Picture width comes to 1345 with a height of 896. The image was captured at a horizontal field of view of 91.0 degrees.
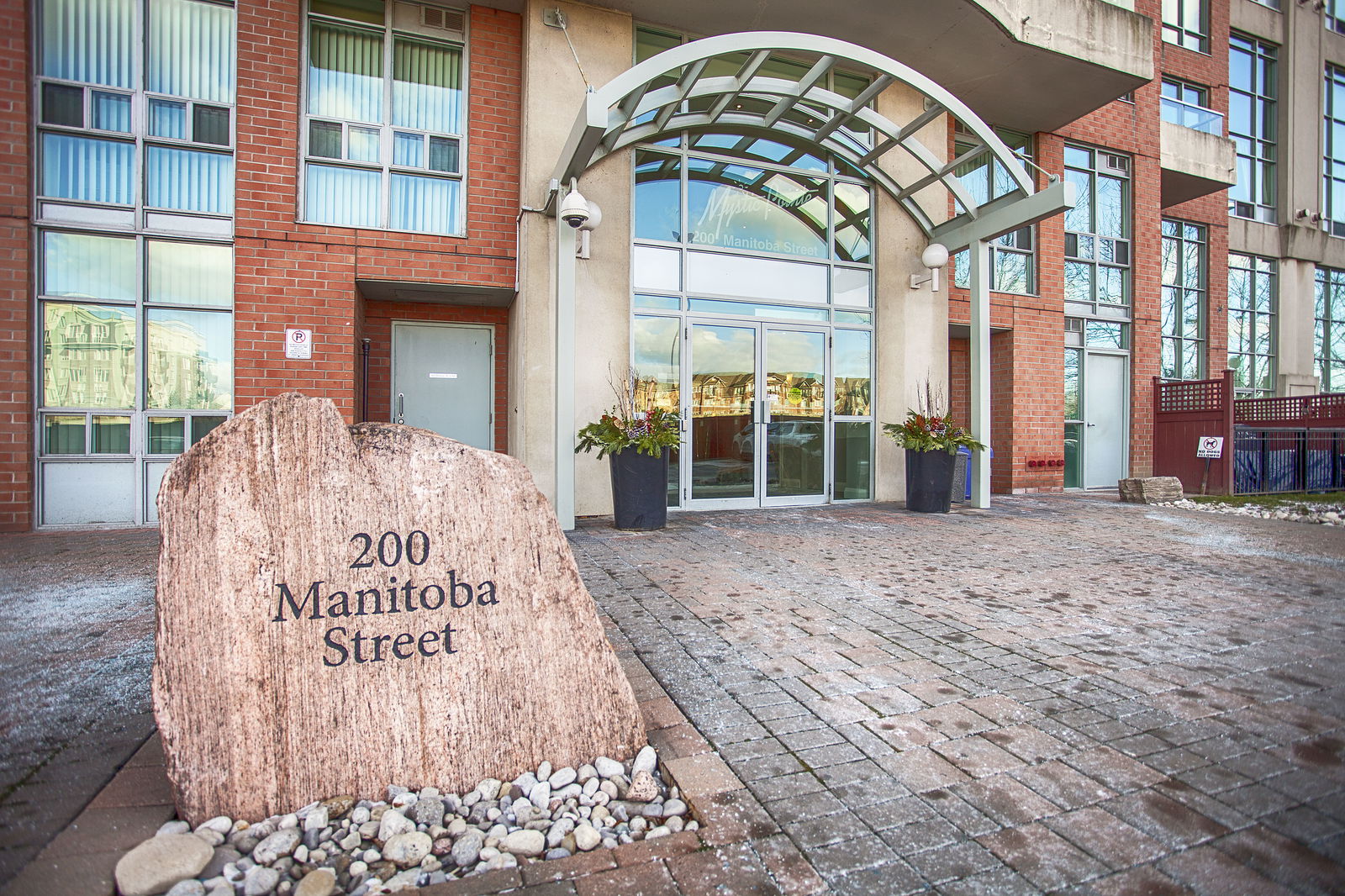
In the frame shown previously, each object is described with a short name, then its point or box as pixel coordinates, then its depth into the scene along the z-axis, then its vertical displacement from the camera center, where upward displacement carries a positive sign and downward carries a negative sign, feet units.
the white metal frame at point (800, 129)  19.85 +11.30
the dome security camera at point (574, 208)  20.59 +7.41
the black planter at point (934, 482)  25.66 -1.36
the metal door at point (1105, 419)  36.24 +1.56
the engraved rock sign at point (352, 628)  5.74 -1.70
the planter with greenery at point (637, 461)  21.27 -0.52
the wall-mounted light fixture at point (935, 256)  27.94 +8.07
